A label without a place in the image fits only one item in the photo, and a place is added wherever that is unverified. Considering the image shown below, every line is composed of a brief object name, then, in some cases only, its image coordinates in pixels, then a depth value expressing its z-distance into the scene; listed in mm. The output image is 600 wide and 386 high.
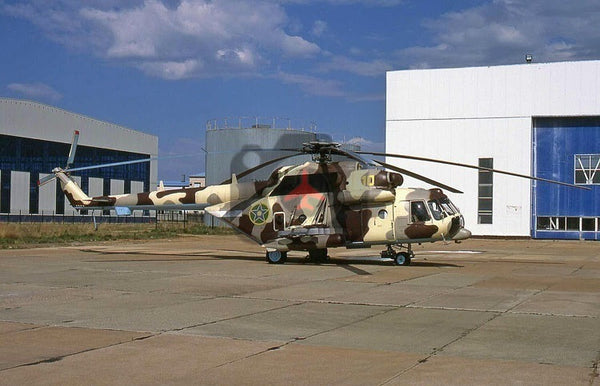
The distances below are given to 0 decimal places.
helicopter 22516
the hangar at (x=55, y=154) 64188
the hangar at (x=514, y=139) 51531
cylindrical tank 62688
